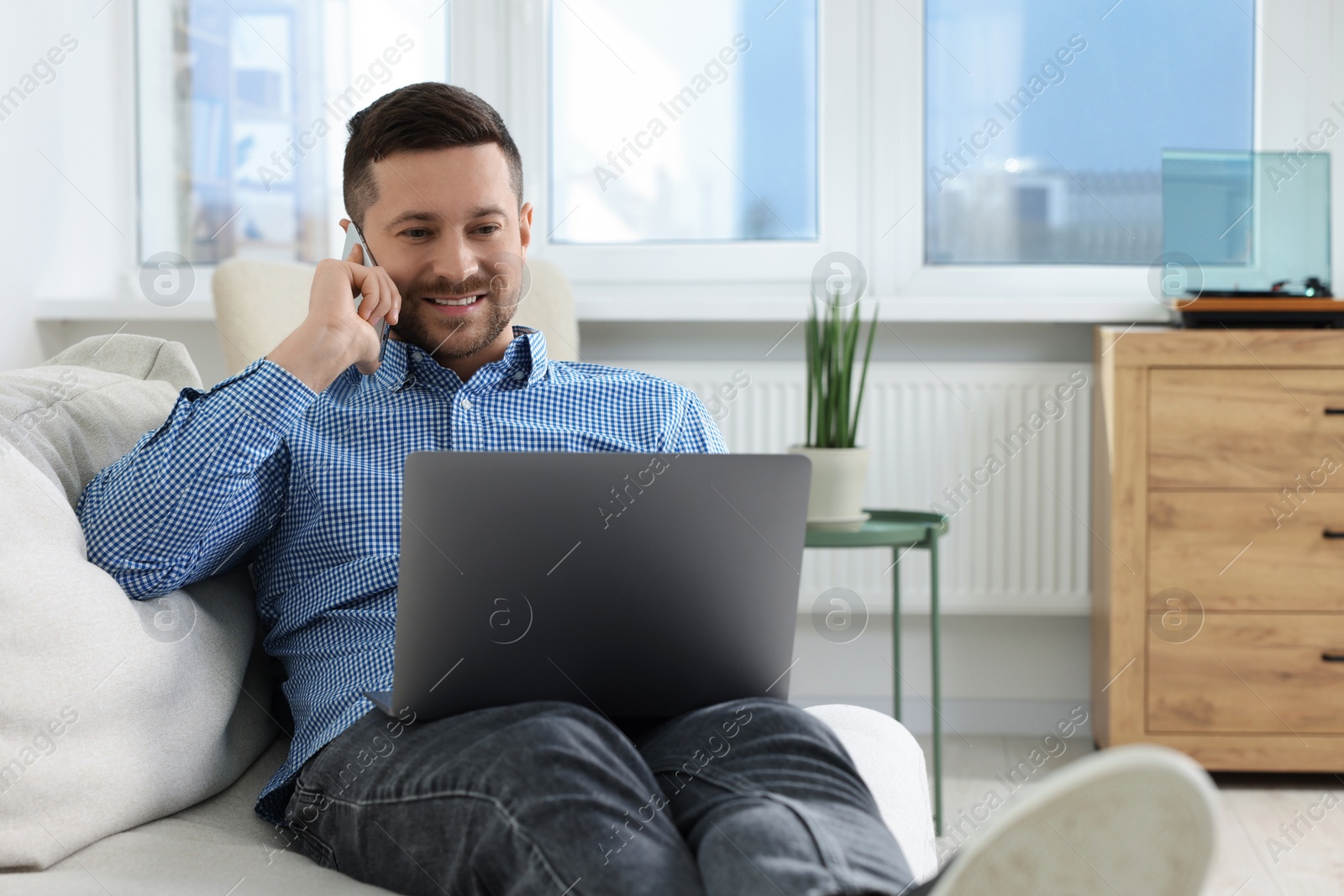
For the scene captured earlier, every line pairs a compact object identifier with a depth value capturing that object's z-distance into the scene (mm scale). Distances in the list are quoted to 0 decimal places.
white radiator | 6177
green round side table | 5647
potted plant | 5681
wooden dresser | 5865
